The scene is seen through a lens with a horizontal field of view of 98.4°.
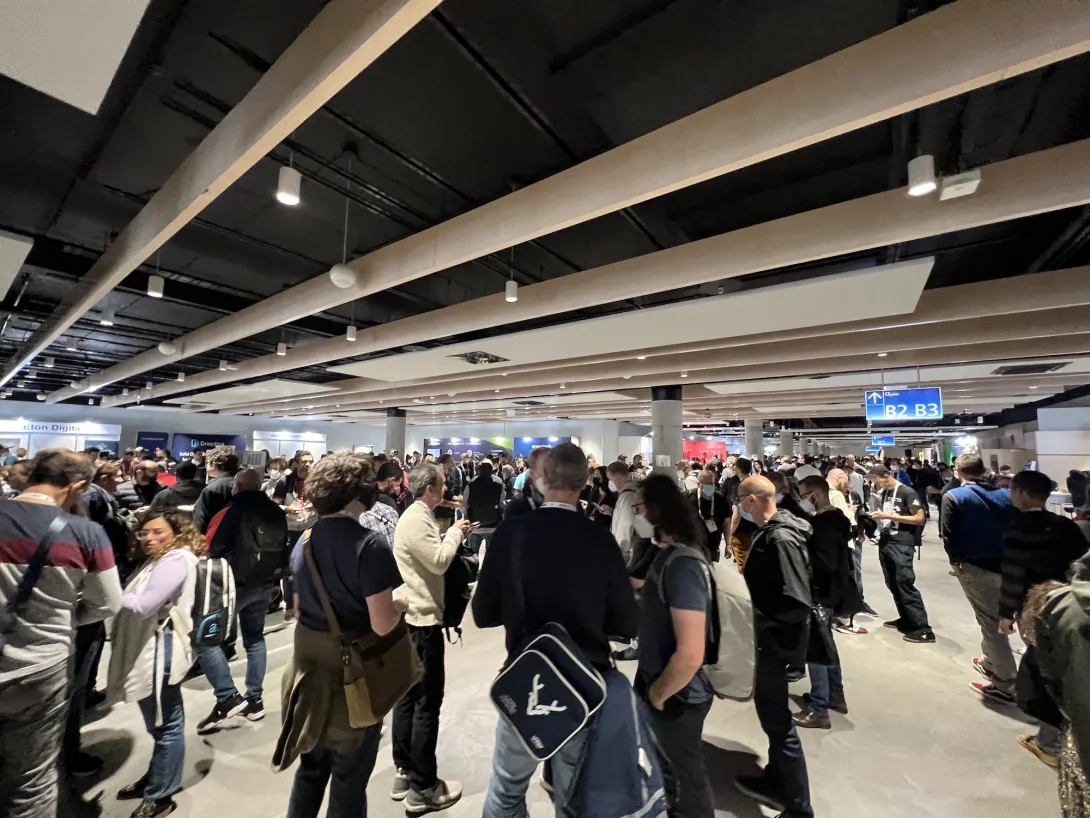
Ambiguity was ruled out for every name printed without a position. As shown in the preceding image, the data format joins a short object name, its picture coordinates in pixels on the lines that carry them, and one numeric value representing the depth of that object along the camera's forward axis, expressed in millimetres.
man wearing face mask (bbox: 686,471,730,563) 5791
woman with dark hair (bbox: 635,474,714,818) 1648
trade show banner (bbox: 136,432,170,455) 17641
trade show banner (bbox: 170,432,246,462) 18297
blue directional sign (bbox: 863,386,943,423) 8805
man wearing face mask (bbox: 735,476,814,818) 2107
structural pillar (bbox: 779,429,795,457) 24202
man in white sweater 2217
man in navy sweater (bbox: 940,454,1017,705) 3344
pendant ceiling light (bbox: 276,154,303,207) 3042
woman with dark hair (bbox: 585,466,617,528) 5508
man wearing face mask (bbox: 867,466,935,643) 4359
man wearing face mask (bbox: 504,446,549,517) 1717
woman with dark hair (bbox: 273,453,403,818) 1590
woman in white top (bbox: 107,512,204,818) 2045
